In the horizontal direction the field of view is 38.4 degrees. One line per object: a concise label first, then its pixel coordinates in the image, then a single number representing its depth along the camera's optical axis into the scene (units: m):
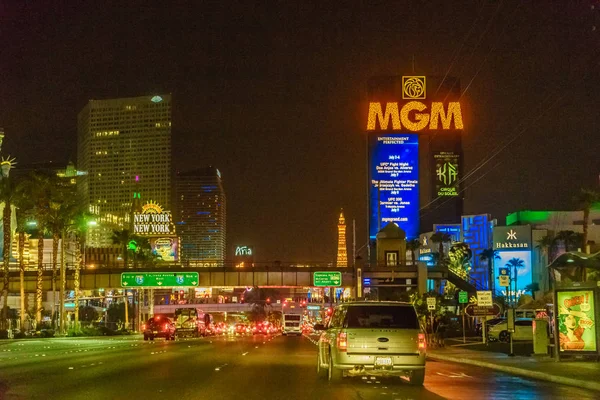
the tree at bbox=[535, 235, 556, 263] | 122.61
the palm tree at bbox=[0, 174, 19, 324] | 72.69
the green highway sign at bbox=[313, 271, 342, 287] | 78.25
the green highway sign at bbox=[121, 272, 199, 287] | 77.19
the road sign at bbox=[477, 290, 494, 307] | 37.03
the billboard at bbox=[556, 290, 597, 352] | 26.36
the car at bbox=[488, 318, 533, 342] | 48.24
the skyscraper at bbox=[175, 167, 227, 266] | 77.95
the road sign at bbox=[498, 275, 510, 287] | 35.44
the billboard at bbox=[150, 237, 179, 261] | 182.38
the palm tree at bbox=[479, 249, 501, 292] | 131.50
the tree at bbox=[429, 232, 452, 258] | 141.75
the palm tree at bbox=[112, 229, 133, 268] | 103.00
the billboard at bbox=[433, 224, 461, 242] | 142.62
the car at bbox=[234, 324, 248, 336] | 96.31
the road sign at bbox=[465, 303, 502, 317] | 38.38
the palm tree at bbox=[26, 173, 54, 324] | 75.31
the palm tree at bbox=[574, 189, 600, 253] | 96.12
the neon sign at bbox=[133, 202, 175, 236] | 192.12
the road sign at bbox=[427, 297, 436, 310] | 46.09
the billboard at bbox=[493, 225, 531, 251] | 130.00
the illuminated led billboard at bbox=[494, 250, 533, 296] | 129.38
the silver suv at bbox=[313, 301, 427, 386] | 19.36
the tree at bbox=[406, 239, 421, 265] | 123.97
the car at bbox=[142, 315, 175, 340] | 62.31
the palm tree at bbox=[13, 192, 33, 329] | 74.75
